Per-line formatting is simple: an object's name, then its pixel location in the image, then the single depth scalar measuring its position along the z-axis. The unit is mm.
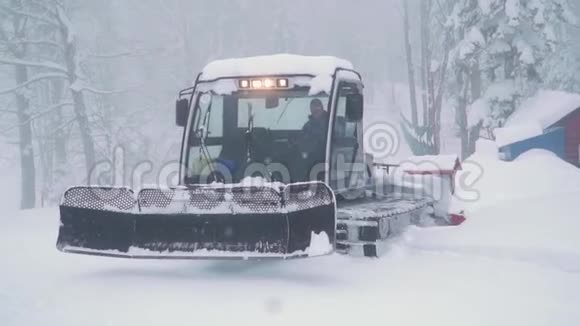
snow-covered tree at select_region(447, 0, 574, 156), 21594
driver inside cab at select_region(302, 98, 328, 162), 6316
